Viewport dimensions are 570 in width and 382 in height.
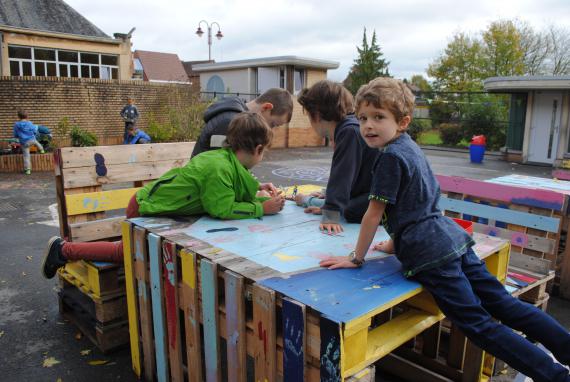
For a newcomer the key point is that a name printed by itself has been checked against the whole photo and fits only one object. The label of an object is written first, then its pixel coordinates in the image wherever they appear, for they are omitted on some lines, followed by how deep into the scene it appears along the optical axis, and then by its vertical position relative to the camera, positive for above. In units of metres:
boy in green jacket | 2.92 -0.46
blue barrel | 18.64 -1.56
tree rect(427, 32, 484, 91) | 36.38 +3.62
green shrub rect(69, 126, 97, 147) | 14.60 -0.81
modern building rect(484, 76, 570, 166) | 18.14 -0.17
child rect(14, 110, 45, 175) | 12.98 -0.69
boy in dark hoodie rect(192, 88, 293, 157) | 3.52 +0.00
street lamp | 33.03 +5.49
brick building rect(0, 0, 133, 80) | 23.11 +3.48
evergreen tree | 36.19 +3.70
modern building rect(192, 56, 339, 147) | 28.00 +2.39
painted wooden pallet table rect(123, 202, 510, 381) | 1.76 -0.79
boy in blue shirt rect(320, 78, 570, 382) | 2.06 -0.57
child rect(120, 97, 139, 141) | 17.19 -0.08
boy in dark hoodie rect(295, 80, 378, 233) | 2.87 -0.25
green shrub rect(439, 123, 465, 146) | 25.22 -1.08
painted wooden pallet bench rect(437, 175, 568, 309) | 4.04 -0.90
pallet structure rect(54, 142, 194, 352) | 3.36 -0.86
